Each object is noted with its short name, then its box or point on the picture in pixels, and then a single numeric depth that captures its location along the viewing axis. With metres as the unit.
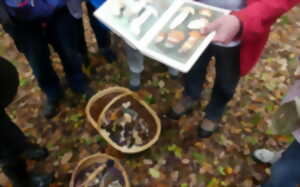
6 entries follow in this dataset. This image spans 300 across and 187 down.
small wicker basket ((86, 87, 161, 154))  2.43
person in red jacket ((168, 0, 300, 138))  1.62
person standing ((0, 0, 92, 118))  2.04
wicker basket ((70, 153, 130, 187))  2.29
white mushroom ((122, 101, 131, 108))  2.76
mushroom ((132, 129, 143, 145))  2.62
